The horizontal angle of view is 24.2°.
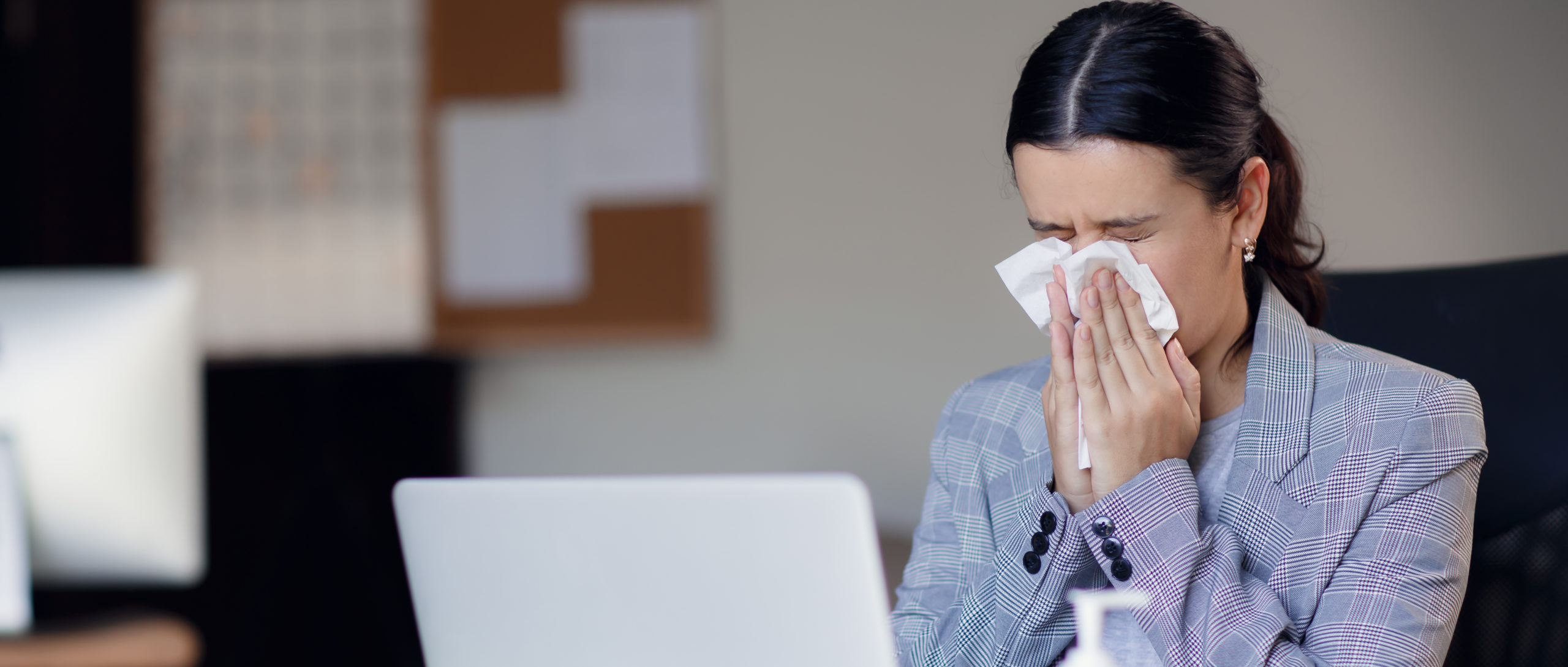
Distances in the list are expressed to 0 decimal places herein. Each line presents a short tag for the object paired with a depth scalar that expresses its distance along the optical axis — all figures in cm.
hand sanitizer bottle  212
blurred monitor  338
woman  337
